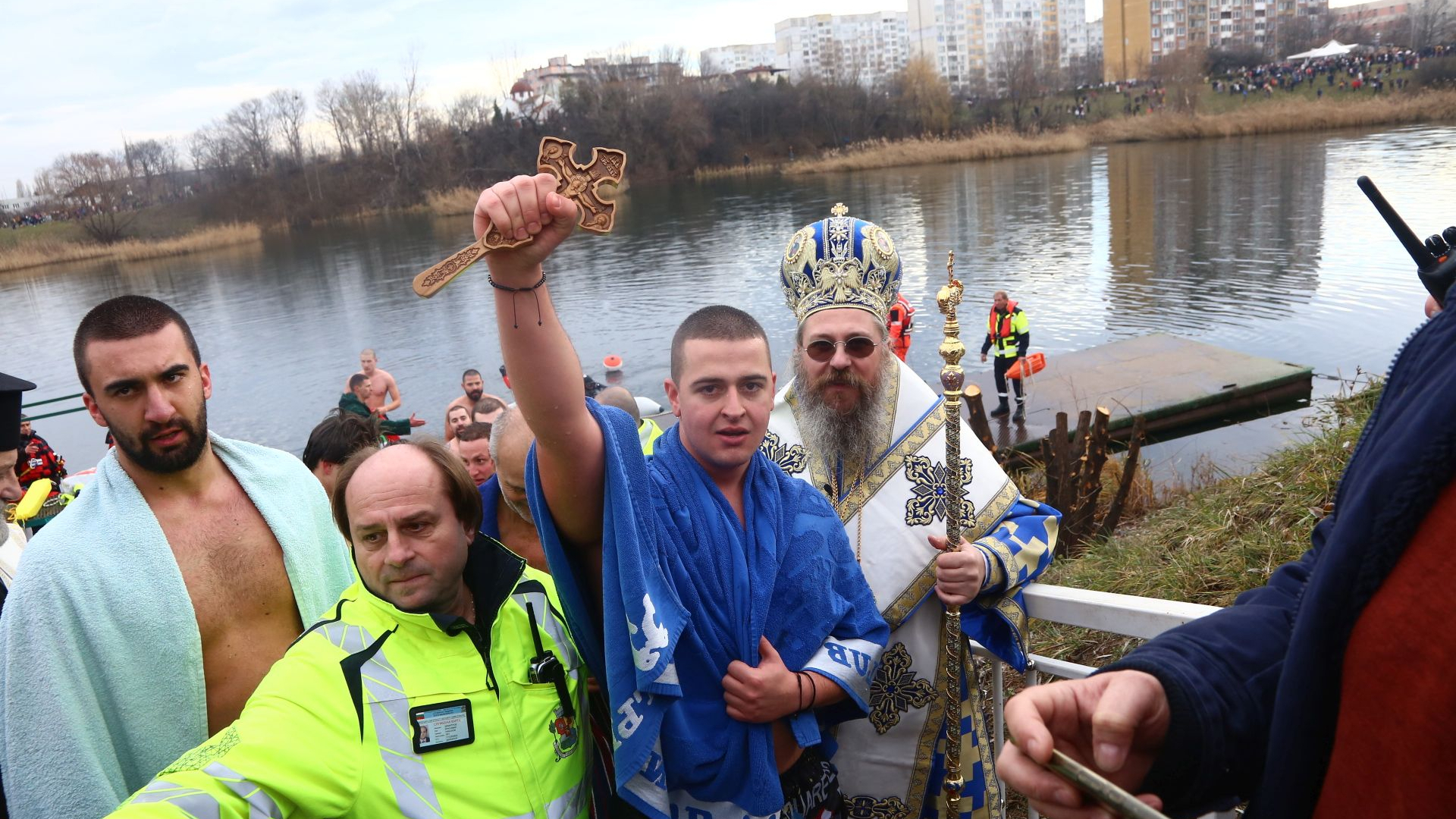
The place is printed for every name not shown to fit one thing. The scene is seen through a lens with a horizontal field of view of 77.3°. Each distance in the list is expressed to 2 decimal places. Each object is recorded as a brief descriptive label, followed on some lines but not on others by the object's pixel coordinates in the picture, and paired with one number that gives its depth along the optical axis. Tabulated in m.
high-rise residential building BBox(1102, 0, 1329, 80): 84.25
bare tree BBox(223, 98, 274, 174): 68.38
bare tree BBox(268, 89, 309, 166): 67.81
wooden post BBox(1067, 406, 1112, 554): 6.88
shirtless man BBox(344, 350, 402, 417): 10.91
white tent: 61.22
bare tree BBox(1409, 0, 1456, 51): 58.62
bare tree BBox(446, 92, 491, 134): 62.59
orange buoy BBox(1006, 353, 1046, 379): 12.26
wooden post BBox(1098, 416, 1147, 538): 6.82
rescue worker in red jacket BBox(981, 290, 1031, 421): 11.94
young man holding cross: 1.64
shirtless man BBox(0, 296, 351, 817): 2.12
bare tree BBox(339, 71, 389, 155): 64.94
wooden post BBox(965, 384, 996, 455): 8.05
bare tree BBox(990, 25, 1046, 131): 66.81
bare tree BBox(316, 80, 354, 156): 65.69
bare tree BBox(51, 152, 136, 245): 53.94
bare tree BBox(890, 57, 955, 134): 62.66
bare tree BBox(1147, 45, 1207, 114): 53.41
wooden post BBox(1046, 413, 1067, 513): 6.70
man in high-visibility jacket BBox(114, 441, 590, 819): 1.54
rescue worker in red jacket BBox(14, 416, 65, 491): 6.64
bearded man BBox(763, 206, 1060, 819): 2.57
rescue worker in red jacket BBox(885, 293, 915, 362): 9.05
